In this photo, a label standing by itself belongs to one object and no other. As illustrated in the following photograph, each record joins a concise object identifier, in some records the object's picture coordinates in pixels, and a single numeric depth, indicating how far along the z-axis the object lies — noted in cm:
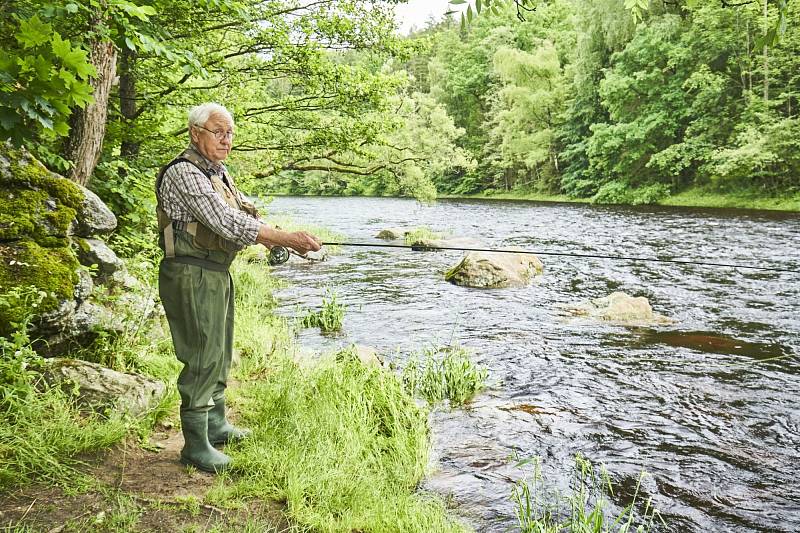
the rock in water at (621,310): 884
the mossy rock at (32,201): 388
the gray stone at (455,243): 1769
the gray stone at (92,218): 441
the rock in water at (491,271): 1192
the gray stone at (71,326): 379
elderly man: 292
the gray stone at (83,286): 399
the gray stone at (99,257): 445
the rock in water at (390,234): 1977
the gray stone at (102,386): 356
